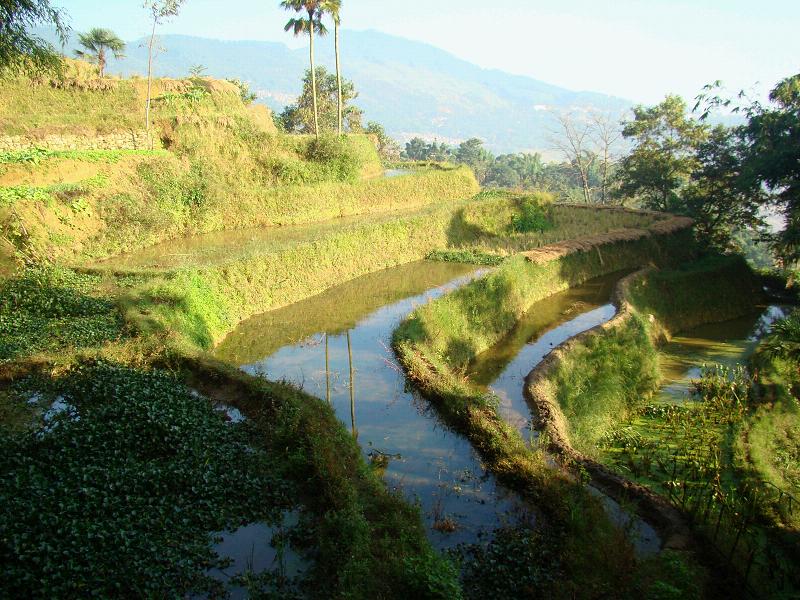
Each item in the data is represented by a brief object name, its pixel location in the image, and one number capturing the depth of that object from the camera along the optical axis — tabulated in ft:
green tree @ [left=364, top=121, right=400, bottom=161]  158.61
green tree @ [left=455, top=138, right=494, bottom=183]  301.55
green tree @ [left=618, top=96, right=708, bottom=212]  98.58
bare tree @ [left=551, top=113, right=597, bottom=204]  132.38
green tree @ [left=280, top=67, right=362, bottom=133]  148.05
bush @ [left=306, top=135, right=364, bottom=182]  93.45
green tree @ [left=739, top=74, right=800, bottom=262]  67.62
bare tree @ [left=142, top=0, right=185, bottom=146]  75.05
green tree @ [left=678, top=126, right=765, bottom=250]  82.64
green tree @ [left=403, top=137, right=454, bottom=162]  248.93
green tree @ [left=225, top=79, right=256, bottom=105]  122.17
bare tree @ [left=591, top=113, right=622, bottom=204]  128.36
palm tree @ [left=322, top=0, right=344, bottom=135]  101.12
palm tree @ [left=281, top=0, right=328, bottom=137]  101.65
